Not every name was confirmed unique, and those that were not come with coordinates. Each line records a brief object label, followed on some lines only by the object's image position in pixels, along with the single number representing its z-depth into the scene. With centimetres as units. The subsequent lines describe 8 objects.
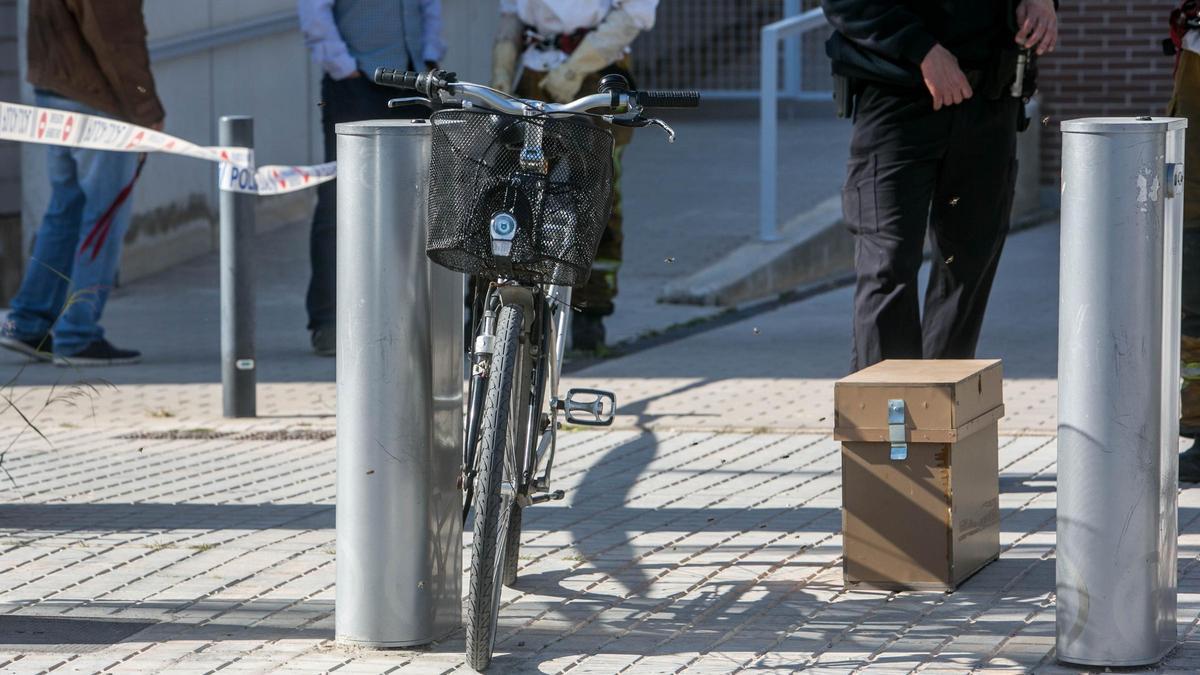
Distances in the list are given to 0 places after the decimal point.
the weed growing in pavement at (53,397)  1537
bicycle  841
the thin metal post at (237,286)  1477
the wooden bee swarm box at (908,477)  977
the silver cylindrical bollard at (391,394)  866
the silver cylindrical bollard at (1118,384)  809
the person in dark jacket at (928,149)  1151
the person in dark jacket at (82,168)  1727
